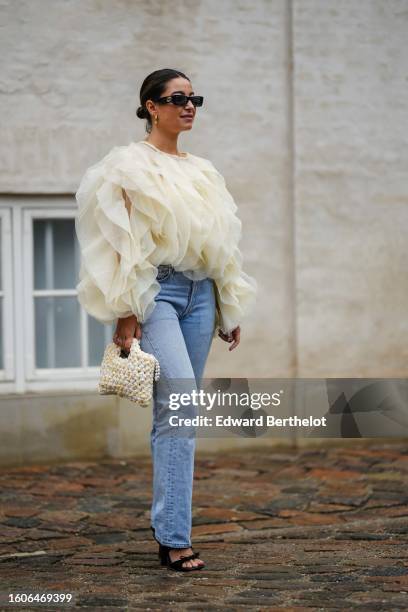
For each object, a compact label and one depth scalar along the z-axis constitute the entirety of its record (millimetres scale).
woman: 6854
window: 11514
